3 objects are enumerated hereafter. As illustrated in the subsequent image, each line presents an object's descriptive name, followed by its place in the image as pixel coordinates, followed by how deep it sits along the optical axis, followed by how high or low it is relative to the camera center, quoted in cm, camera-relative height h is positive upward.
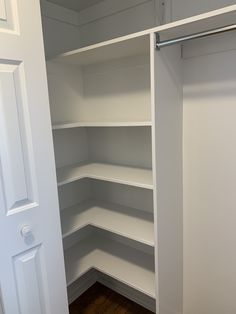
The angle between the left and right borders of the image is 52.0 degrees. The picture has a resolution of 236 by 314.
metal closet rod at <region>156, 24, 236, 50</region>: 109 +35
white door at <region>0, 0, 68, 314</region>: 116 -26
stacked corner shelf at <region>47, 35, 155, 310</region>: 178 -39
